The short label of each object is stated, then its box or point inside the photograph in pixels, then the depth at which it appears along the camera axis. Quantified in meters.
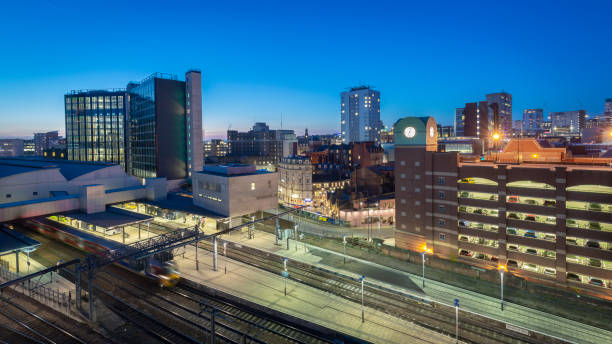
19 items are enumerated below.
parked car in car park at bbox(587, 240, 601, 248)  41.69
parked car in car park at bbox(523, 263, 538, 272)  46.38
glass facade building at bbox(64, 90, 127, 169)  117.44
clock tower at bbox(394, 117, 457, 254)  54.09
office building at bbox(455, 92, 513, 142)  195.25
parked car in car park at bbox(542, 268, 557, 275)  44.66
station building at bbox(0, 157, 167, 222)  54.94
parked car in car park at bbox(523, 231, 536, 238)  46.26
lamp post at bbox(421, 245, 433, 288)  55.18
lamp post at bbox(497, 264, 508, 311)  35.38
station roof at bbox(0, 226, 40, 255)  37.09
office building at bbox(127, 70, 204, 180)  95.19
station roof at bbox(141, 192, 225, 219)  60.50
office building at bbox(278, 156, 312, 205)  111.44
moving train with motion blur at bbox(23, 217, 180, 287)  38.88
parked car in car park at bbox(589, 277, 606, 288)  41.28
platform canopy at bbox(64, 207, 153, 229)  50.25
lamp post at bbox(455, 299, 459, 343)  28.48
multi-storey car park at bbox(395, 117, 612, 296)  41.94
